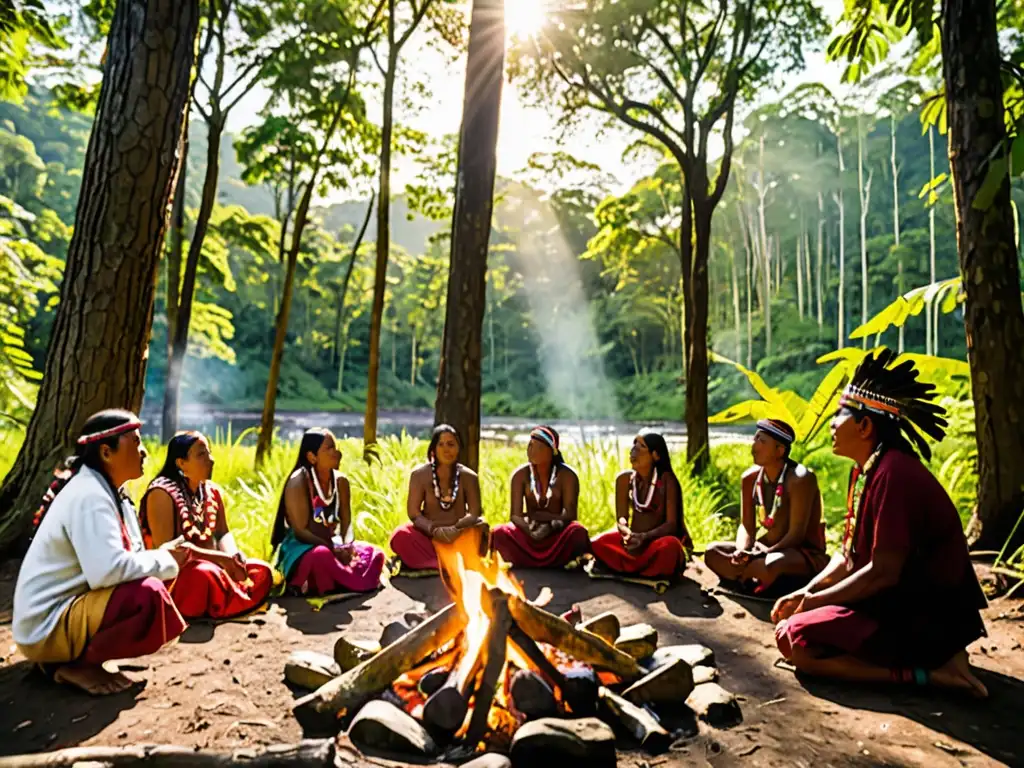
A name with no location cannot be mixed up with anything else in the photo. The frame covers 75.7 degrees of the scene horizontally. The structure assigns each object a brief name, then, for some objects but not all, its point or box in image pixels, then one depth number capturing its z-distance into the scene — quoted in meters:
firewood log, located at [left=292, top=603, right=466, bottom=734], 2.61
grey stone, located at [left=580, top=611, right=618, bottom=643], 3.34
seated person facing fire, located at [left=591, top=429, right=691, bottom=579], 5.20
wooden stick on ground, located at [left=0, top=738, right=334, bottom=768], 1.93
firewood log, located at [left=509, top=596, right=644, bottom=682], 2.89
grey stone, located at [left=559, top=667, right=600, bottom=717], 2.64
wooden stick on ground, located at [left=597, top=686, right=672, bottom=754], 2.50
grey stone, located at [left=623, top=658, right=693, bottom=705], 2.80
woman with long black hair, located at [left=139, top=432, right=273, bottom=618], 4.00
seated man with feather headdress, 3.02
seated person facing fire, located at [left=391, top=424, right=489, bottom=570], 5.45
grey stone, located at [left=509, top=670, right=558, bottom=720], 2.58
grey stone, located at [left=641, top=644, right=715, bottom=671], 3.18
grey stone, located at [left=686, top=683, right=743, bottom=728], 2.73
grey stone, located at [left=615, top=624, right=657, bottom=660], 3.26
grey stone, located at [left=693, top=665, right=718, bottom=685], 3.10
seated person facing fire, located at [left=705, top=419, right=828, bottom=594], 4.57
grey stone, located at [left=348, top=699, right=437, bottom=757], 2.42
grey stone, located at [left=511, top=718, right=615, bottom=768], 2.26
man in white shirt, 2.83
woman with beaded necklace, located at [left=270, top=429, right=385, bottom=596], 4.70
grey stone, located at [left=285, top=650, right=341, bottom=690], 3.03
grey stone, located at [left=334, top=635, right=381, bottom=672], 3.12
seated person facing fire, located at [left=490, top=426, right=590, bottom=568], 5.64
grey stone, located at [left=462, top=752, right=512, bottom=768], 2.16
